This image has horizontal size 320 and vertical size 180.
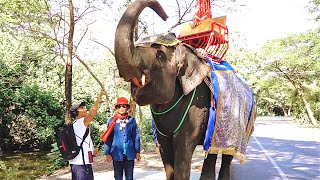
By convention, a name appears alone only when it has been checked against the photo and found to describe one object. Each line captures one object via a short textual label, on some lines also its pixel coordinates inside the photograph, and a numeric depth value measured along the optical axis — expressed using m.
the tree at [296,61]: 16.92
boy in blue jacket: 3.58
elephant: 1.82
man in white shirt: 3.20
